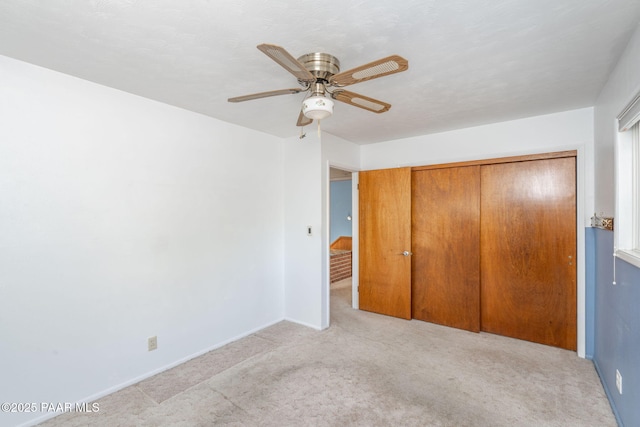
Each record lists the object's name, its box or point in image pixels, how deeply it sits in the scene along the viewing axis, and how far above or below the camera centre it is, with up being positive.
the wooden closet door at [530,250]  2.96 -0.39
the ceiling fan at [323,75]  1.34 +0.69
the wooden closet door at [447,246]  3.45 -0.40
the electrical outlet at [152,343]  2.55 -1.10
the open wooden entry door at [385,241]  3.84 -0.37
